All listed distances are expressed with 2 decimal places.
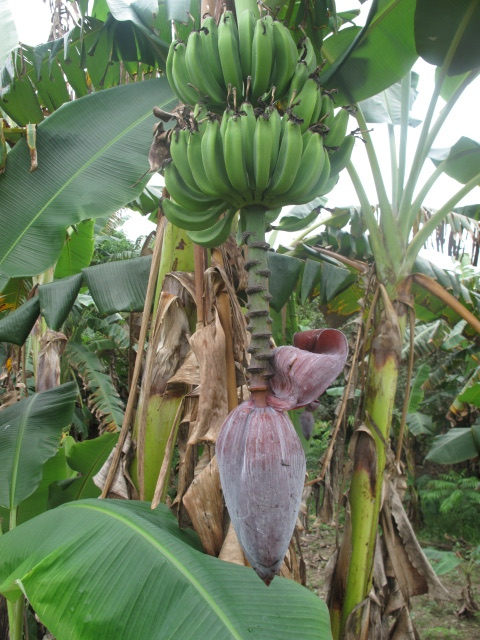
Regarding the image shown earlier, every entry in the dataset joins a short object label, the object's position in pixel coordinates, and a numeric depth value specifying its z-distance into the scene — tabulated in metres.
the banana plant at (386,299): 1.30
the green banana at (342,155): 0.95
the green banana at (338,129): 0.92
